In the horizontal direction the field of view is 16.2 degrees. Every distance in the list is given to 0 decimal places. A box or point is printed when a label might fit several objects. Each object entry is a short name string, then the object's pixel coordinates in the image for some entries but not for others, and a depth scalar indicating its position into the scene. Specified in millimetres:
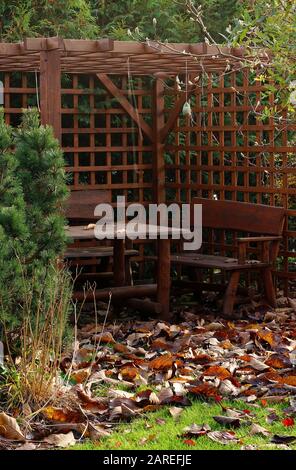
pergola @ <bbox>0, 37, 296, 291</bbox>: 8820
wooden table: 8102
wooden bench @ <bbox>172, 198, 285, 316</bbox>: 8555
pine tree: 5645
